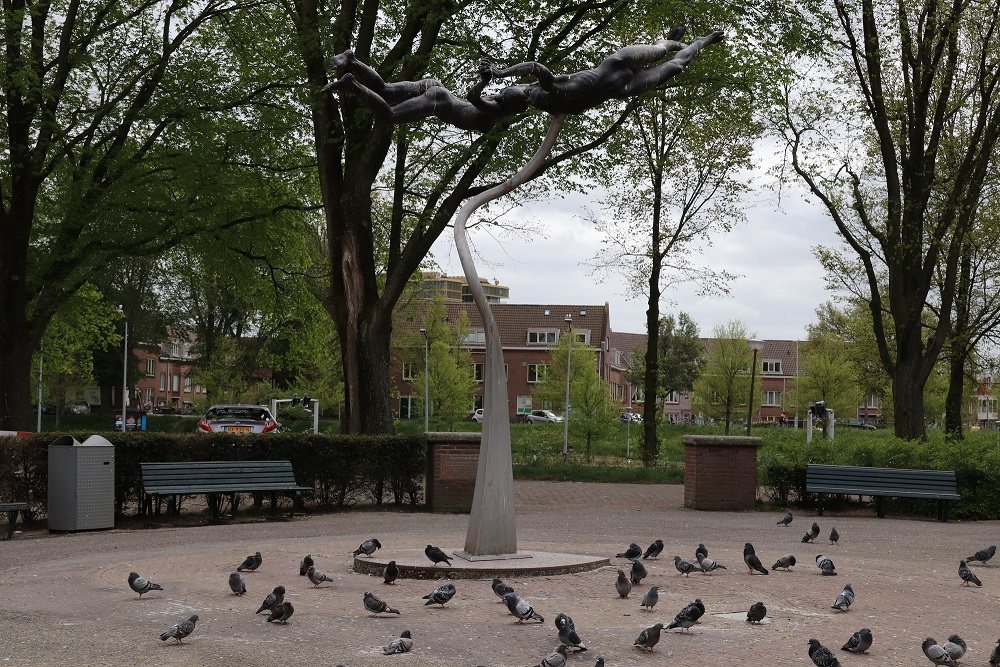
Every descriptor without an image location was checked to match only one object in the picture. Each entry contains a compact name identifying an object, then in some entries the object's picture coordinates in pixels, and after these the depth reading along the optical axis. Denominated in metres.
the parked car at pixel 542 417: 75.89
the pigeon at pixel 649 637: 7.12
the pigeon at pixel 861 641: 7.14
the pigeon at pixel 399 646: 7.04
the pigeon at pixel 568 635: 6.83
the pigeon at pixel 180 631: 7.18
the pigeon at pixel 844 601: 8.80
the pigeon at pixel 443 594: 8.54
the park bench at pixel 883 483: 17.73
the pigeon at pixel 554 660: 6.43
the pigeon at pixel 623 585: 9.24
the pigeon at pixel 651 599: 8.56
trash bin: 14.52
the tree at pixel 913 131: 22.98
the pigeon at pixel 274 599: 8.03
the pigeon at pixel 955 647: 6.81
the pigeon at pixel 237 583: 9.12
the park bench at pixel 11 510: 13.87
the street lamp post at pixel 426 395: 50.34
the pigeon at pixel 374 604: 8.17
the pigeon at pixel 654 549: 11.47
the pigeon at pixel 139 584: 8.85
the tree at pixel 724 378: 60.25
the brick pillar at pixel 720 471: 18.48
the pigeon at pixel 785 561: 11.01
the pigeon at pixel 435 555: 10.31
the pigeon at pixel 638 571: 9.74
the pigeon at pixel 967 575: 10.27
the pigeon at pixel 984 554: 11.82
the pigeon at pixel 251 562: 10.48
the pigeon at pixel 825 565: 10.82
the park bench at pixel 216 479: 15.40
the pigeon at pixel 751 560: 10.75
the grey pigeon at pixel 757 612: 8.12
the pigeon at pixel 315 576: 9.69
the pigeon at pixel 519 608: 7.95
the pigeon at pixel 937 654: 6.76
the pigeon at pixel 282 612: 7.95
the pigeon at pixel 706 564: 10.66
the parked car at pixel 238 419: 25.95
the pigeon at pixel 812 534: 13.73
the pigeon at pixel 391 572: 9.87
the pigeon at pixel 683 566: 10.37
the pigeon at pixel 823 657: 6.41
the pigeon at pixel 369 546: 11.02
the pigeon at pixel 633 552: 11.18
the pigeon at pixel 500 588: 8.48
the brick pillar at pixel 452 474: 17.59
